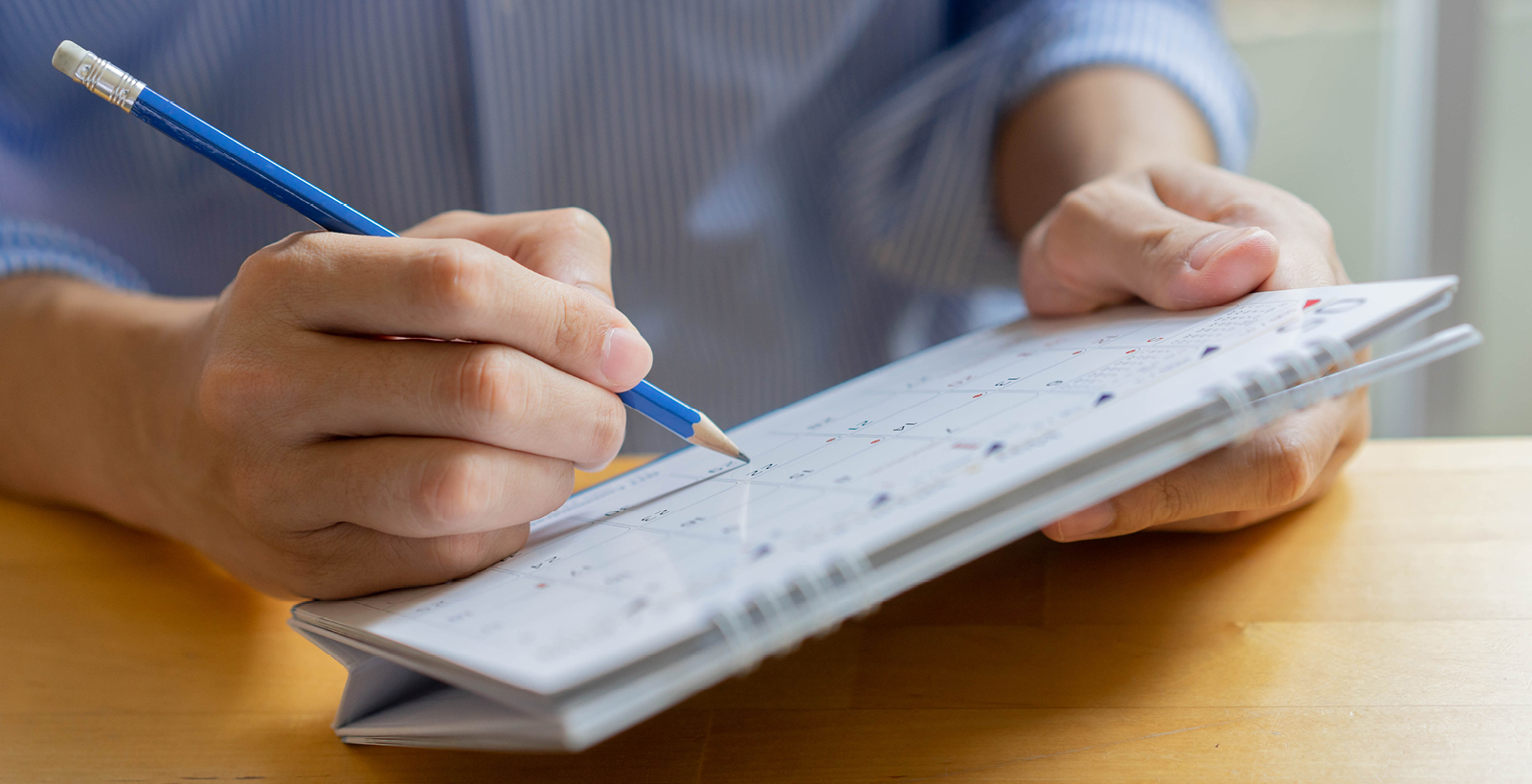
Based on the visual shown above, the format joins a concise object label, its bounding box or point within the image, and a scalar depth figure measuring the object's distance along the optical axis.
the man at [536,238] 0.31
